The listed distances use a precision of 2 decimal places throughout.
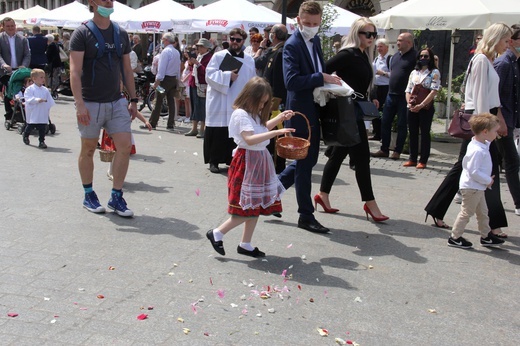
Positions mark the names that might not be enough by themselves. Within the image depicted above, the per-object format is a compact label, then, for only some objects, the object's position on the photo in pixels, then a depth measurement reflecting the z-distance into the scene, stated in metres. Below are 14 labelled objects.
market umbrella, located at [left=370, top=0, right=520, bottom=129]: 10.66
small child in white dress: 10.52
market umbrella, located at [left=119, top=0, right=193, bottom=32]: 17.30
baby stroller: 12.01
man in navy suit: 5.95
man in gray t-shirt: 6.16
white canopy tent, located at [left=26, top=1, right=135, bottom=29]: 20.30
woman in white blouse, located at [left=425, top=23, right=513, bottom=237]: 6.21
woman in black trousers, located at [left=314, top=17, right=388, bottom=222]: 6.46
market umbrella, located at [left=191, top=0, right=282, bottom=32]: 14.60
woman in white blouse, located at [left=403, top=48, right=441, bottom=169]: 10.05
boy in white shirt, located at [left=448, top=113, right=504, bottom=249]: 5.72
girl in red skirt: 5.18
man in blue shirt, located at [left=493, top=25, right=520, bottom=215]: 6.87
